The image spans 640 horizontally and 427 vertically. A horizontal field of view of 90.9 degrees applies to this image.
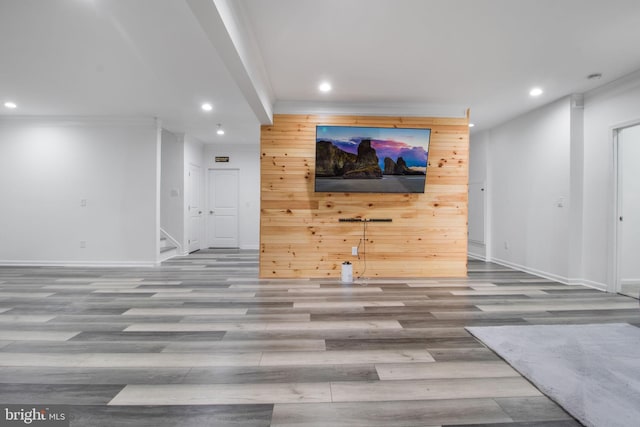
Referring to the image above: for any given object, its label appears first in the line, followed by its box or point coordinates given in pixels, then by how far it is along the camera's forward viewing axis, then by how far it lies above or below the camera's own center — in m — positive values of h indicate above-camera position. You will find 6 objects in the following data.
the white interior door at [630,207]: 4.48 +0.10
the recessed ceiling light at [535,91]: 4.29 +1.70
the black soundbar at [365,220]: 4.91 -0.11
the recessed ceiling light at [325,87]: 4.12 +1.68
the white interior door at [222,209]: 8.27 +0.08
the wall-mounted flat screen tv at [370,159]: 4.64 +0.81
